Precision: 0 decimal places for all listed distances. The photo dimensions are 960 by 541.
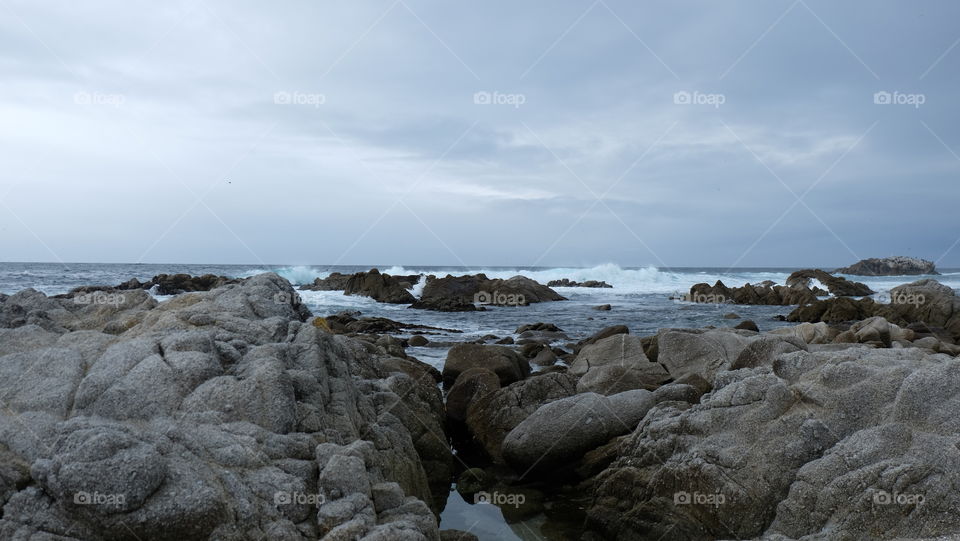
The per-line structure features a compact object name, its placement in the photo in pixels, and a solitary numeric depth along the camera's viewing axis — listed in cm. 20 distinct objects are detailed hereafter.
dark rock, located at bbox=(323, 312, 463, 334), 3081
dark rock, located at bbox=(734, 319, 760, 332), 2533
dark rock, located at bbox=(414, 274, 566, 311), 5581
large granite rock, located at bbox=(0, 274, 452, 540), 575
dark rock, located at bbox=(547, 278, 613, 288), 8588
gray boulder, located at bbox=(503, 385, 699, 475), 1113
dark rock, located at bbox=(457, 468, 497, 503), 1104
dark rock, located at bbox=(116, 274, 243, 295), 5347
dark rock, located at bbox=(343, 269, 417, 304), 5428
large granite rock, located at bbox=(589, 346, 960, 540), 685
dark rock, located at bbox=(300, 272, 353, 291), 6469
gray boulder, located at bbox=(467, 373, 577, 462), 1256
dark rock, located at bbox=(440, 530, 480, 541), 769
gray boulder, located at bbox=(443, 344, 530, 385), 1644
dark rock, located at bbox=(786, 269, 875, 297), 6731
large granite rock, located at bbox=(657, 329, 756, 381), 1533
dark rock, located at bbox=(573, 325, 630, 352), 2269
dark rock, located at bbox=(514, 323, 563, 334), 3276
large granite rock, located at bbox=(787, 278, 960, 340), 3158
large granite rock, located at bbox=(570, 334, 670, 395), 1416
